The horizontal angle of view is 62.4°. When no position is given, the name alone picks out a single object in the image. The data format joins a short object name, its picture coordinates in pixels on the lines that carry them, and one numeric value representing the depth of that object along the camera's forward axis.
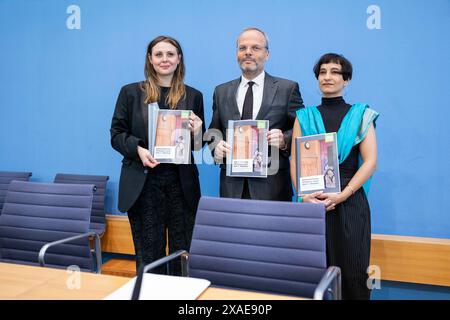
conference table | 1.17
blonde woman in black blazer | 2.22
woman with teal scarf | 1.94
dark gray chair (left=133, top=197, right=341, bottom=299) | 1.47
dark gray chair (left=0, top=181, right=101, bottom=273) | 1.98
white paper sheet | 1.15
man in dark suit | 2.12
